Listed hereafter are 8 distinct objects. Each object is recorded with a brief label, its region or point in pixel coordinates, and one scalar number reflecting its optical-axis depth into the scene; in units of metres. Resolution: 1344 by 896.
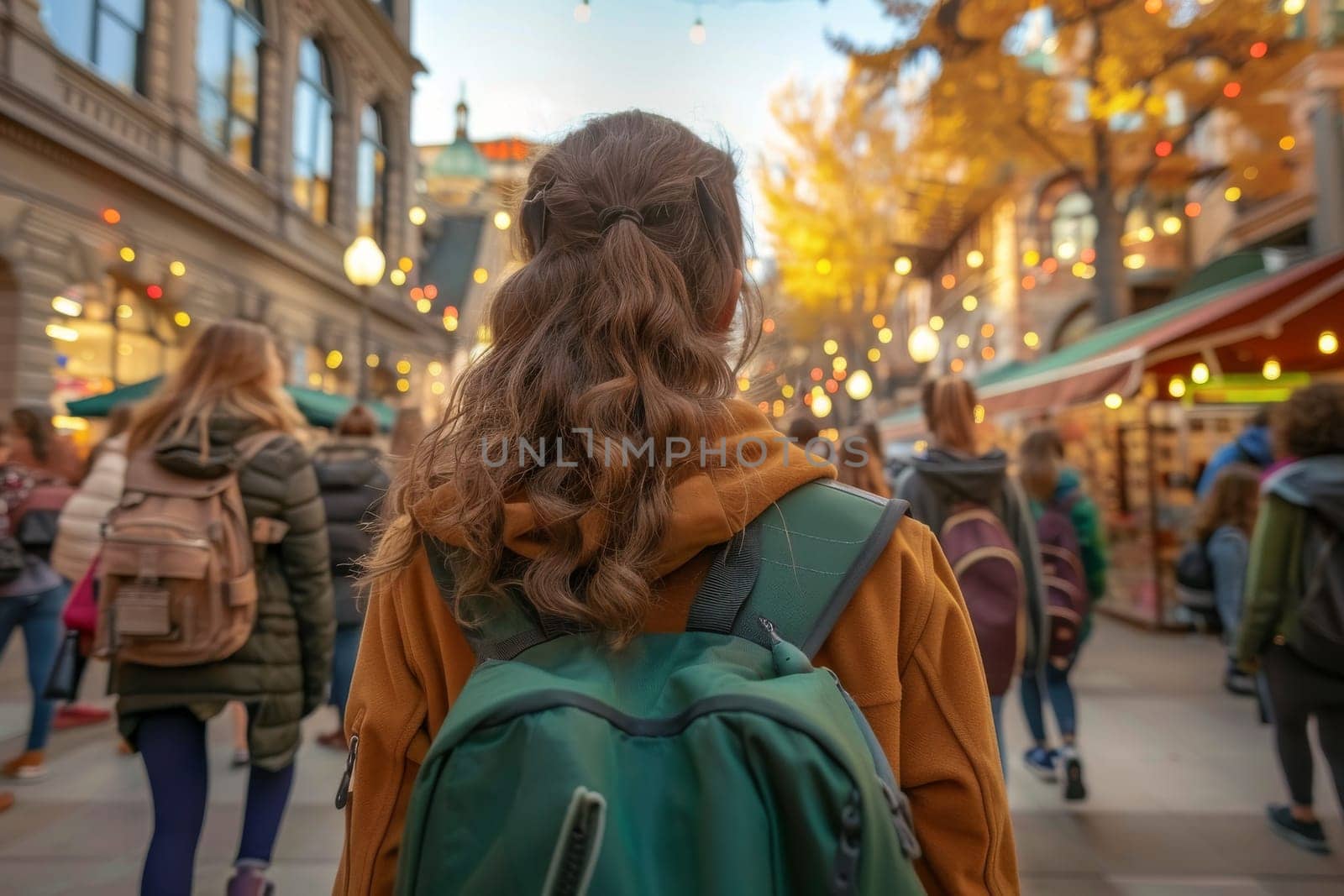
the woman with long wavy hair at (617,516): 1.05
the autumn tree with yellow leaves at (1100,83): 10.34
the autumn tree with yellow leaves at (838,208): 21.86
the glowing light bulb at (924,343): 11.48
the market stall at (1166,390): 7.36
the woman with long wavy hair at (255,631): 2.48
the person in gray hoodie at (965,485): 3.52
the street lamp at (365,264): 8.28
